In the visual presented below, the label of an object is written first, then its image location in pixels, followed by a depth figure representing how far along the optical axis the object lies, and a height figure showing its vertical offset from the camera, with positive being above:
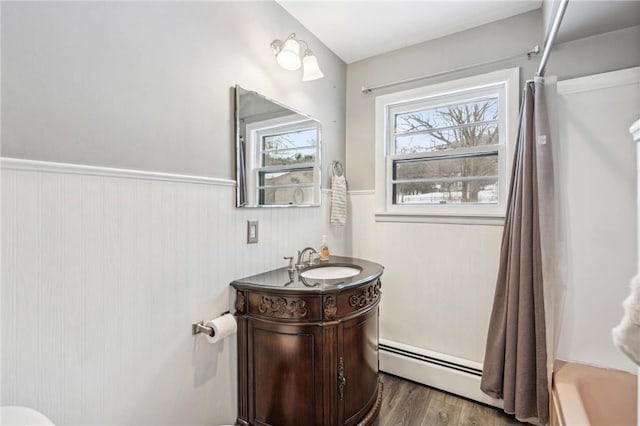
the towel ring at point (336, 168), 2.38 +0.32
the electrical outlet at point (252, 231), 1.66 -0.12
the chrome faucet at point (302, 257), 1.89 -0.30
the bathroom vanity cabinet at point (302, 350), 1.43 -0.67
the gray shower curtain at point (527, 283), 1.59 -0.40
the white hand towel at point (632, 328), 0.53 -0.21
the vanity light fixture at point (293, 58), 1.74 +0.88
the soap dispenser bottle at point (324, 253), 2.11 -0.30
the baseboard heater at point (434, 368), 1.96 -1.08
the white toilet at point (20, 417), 0.71 -0.48
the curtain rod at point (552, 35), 1.08 +0.71
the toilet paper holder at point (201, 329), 1.38 -0.53
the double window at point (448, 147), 2.00 +0.43
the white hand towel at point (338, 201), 2.31 +0.06
